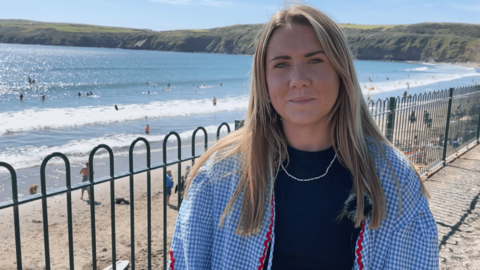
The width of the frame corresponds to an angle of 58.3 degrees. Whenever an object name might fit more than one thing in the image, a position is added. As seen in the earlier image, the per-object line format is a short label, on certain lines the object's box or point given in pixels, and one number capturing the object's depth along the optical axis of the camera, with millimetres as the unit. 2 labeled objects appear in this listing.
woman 1544
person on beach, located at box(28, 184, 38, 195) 8406
